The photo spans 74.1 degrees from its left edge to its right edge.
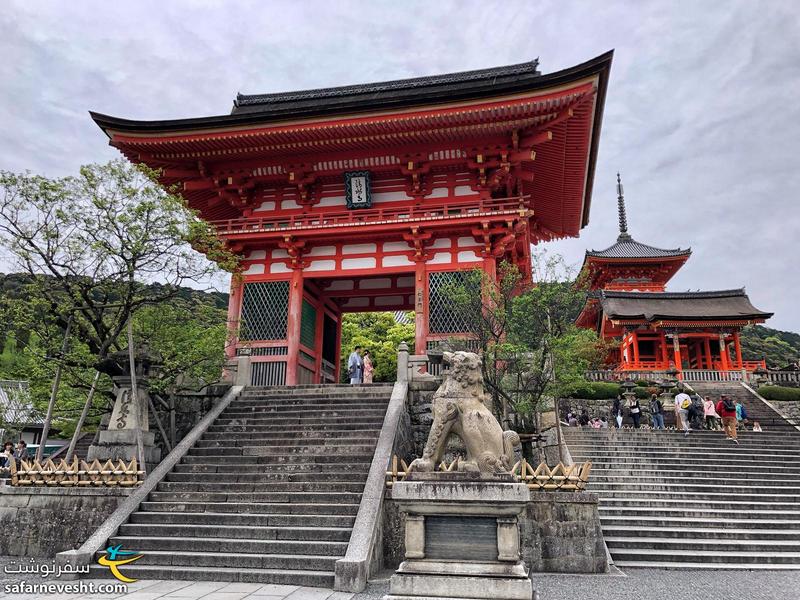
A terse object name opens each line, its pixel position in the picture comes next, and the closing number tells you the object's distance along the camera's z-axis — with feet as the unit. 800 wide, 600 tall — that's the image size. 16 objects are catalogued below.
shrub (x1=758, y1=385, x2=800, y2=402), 72.59
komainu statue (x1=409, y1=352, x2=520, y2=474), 17.53
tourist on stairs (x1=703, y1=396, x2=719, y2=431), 58.23
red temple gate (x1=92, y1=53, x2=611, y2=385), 49.26
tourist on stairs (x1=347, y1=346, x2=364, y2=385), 53.36
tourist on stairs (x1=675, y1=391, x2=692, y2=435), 56.18
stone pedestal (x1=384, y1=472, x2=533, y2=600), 15.94
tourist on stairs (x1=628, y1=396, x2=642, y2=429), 60.49
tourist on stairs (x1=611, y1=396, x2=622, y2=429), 66.68
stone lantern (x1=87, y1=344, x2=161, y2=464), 33.19
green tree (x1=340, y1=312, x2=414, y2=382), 113.80
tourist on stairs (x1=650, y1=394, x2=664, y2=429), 61.05
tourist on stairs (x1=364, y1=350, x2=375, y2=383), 58.05
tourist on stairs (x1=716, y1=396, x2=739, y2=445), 50.31
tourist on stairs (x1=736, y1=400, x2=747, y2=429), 60.94
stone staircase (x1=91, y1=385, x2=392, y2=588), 24.11
